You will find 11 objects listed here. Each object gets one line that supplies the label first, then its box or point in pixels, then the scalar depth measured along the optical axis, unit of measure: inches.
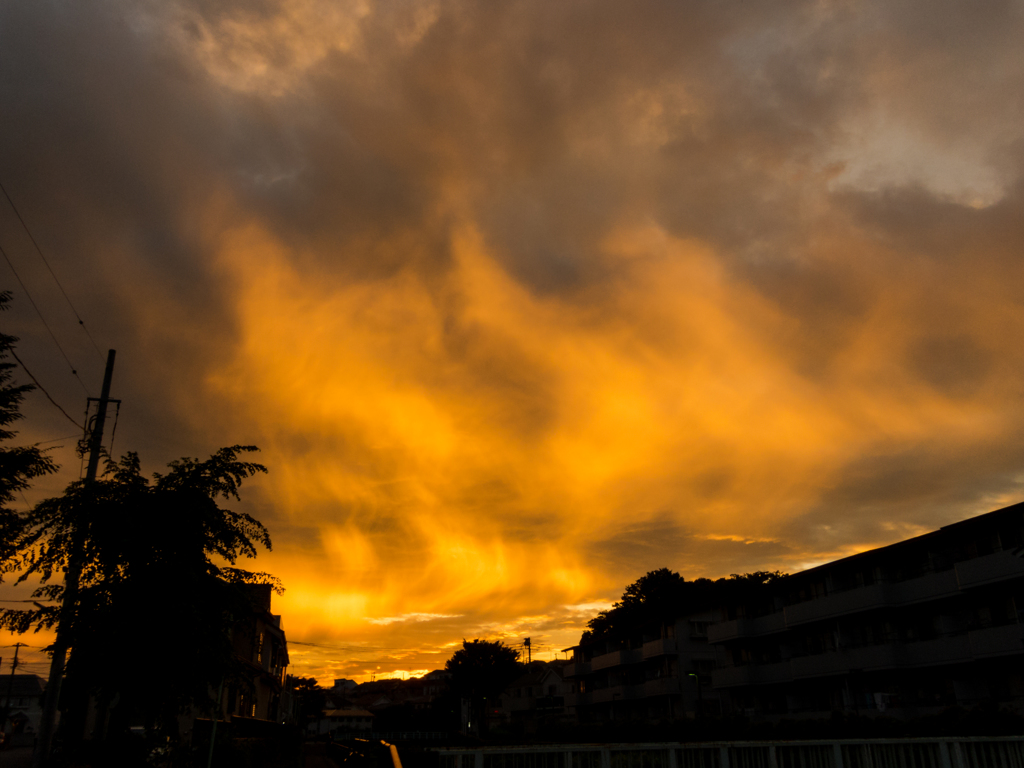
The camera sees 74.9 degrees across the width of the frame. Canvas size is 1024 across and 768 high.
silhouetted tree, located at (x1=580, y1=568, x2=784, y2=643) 3678.6
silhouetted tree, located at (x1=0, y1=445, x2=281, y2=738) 650.8
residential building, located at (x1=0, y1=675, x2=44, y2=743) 4266.7
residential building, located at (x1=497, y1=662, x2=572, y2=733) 3715.6
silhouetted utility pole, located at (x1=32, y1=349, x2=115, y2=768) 664.4
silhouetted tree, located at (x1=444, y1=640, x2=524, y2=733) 4111.7
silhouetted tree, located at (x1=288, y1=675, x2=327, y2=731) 4849.9
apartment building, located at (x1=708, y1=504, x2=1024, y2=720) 1278.3
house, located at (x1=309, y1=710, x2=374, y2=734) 7199.8
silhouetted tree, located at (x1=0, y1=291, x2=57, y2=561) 837.2
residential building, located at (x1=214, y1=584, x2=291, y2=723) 2025.6
